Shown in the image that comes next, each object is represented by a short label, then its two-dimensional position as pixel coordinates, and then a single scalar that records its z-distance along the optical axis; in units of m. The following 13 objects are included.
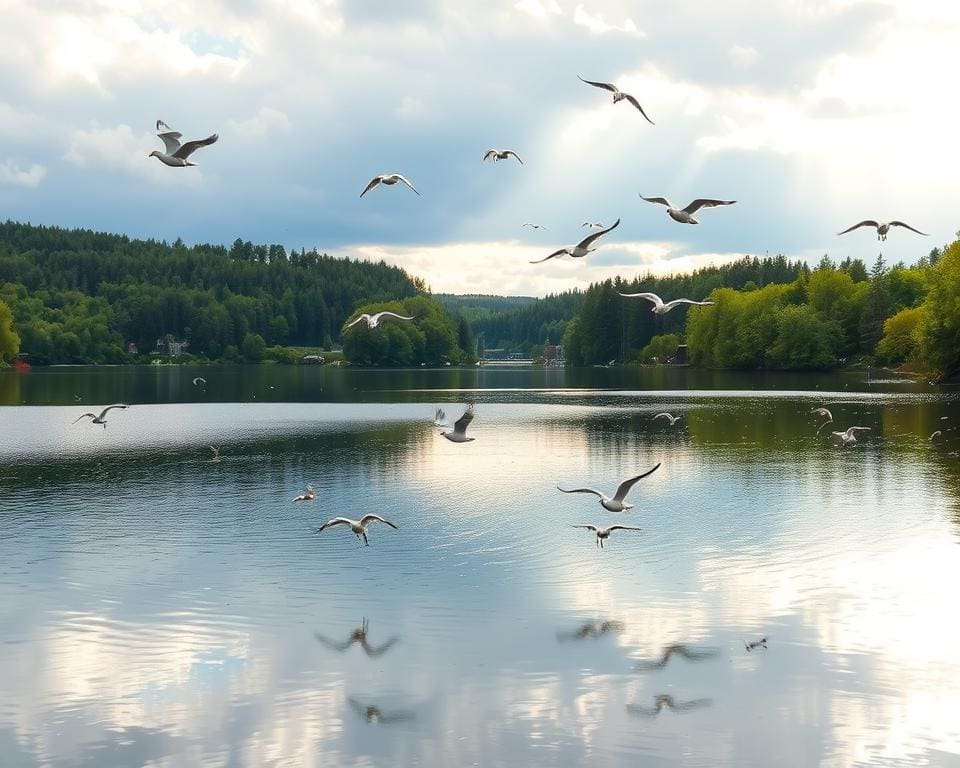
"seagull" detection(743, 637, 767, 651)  23.03
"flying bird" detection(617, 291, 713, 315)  32.47
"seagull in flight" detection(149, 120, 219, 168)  27.75
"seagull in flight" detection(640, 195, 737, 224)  29.61
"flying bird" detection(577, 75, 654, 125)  30.81
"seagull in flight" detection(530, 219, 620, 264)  29.40
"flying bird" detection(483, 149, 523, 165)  37.31
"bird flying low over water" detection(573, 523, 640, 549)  28.45
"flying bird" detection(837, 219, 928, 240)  35.90
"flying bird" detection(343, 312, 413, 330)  37.28
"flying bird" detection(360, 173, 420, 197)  33.62
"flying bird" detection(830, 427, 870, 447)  56.12
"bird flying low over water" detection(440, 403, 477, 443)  28.72
